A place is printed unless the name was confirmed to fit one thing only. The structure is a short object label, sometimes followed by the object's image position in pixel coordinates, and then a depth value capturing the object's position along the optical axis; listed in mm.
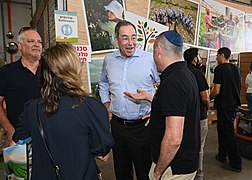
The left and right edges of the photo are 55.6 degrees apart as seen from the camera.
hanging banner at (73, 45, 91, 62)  3471
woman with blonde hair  1104
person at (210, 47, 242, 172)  3242
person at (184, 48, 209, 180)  2660
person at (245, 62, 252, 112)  5305
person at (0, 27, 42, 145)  1996
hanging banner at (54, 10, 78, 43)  3076
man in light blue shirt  2002
